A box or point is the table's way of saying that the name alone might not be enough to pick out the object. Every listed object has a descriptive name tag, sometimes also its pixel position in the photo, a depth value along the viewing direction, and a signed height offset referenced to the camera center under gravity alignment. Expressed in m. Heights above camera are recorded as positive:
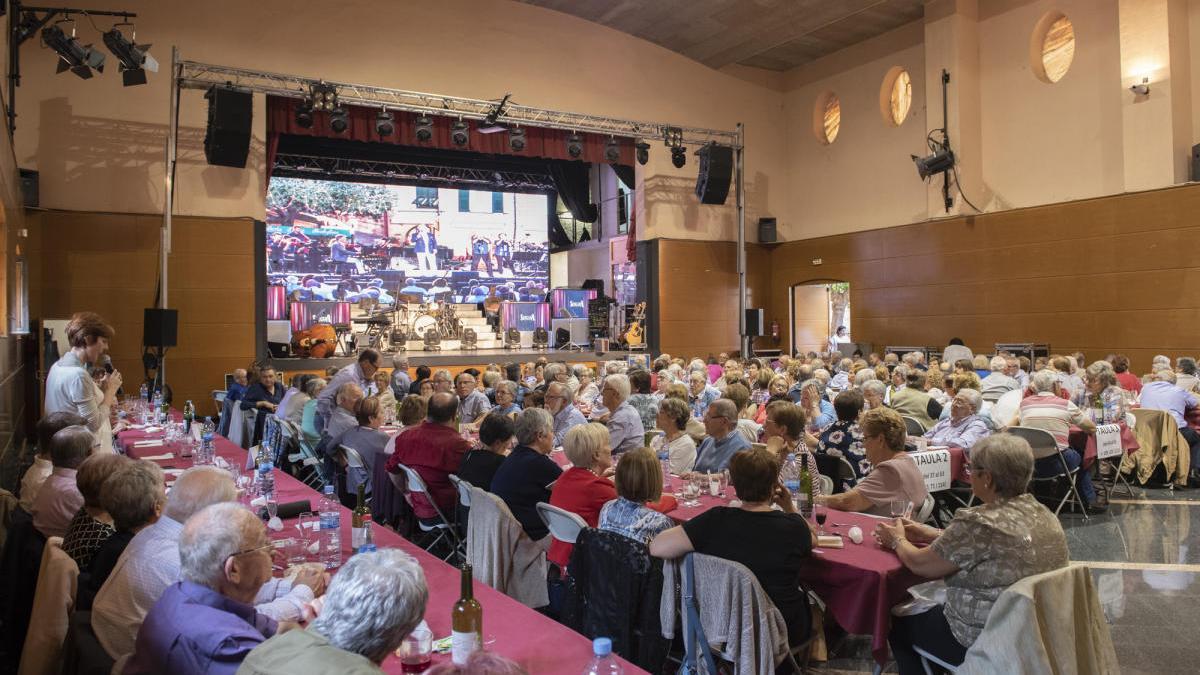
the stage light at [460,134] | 13.80 +3.91
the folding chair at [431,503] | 4.73 -0.94
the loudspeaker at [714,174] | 16.12 +3.73
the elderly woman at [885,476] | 3.82 -0.61
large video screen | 17.44 +2.66
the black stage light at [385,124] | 13.11 +3.88
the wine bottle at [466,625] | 2.00 -0.72
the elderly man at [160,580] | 2.25 -0.67
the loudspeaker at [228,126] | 11.71 +3.49
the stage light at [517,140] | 14.20 +3.90
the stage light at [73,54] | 9.36 +3.75
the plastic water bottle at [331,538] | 2.93 -0.71
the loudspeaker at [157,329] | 11.14 +0.39
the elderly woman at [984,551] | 2.58 -0.67
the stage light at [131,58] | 9.99 +3.91
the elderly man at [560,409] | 6.32 -0.45
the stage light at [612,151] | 15.34 +3.99
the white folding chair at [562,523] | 3.30 -0.74
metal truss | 12.76 +4.62
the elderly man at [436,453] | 4.83 -0.61
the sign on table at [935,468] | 4.96 -0.76
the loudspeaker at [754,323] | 16.48 +0.63
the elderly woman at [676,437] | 4.95 -0.54
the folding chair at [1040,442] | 6.00 -0.70
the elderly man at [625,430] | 5.76 -0.56
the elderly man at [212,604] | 1.82 -0.61
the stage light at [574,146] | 15.10 +4.03
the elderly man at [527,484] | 4.01 -0.67
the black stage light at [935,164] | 14.02 +3.42
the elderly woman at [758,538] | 2.75 -0.65
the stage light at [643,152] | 15.39 +3.99
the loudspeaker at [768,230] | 17.81 +2.80
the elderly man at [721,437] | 4.59 -0.50
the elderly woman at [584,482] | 3.61 -0.60
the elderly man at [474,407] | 7.77 -0.53
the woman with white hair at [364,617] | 1.45 -0.52
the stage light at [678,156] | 15.93 +4.06
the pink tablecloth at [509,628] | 2.04 -0.79
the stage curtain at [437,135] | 13.62 +4.15
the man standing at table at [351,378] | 6.91 -0.23
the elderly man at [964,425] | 5.80 -0.56
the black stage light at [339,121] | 12.78 +3.85
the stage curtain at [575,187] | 20.33 +4.40
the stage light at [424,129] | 13.61 +3.95
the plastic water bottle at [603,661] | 1.81 -0.75
